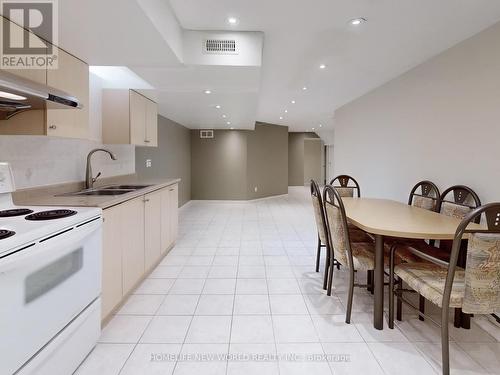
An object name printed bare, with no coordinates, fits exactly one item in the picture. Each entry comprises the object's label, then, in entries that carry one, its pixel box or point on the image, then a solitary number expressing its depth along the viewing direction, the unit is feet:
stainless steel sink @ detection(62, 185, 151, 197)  8.94
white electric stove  4.00
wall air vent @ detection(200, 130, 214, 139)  28.48
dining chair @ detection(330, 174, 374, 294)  9.27
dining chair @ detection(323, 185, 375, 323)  7.52
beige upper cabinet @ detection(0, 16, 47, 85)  5.46
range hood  4.76
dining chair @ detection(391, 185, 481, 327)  7.86
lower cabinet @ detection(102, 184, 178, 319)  7.22
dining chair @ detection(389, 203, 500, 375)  5.03
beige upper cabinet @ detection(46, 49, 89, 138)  6.71
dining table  6.41
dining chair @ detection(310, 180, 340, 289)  9.15
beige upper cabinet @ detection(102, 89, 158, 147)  10.88
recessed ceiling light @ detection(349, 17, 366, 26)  8.14
